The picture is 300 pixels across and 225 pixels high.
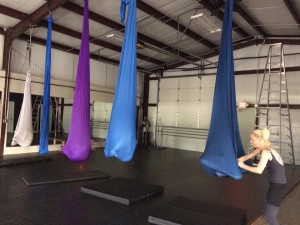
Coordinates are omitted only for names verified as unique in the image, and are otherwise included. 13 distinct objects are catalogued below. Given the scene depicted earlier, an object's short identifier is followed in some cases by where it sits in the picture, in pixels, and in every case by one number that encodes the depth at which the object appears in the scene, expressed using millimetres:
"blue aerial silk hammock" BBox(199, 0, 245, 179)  2627
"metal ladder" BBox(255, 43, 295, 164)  7387
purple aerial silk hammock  3617
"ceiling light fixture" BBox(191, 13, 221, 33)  5211
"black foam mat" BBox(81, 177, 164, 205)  3449
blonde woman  2566
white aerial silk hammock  5345
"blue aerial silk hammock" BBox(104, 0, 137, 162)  2965
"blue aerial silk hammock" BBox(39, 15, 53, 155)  4952
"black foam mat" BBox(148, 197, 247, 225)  2668
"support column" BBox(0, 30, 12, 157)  6305
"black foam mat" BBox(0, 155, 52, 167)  5302
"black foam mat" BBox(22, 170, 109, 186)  4091
